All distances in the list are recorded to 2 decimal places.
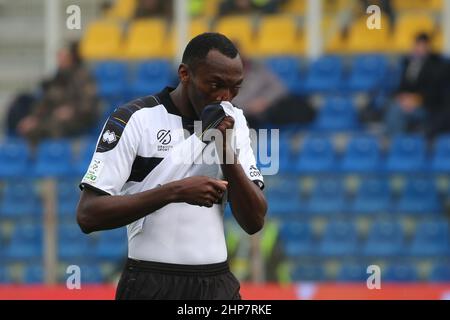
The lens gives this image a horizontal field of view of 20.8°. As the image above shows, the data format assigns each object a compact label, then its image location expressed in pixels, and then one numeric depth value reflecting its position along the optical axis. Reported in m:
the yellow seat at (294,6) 14.73
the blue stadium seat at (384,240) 11.51
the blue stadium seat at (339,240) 11.60
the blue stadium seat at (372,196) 11.81
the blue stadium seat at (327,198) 11.85
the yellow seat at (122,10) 15.61
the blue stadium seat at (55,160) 13.02
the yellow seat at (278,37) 14.20
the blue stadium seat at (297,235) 11.72
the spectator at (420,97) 12.42
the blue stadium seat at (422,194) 11.91
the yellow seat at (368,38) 13.77
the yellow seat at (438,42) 13.82
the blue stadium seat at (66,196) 11.86
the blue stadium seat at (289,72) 13.44
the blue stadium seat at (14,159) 13.33
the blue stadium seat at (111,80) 13.99
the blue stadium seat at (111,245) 12.05
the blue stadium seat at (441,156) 11.95
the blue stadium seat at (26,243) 12.09
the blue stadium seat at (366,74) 13.20
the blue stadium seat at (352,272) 11.38
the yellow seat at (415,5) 14.25
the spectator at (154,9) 15.05
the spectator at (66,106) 13.48
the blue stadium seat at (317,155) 12.25
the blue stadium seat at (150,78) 13.69
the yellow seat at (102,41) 15.00
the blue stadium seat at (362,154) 12.16
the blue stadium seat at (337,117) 12.80
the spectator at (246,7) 14.54
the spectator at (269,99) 12.55
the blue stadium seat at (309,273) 11.40
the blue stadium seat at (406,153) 12.09
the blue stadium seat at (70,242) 11.83
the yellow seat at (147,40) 14.82
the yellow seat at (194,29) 14.48
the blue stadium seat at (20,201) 12.38
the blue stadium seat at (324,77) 13.30
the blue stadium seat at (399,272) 11.38
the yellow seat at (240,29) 14.25
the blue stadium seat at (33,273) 11.73
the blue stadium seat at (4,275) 12.05
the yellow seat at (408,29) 13.70
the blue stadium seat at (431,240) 11.54
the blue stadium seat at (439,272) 11.32
